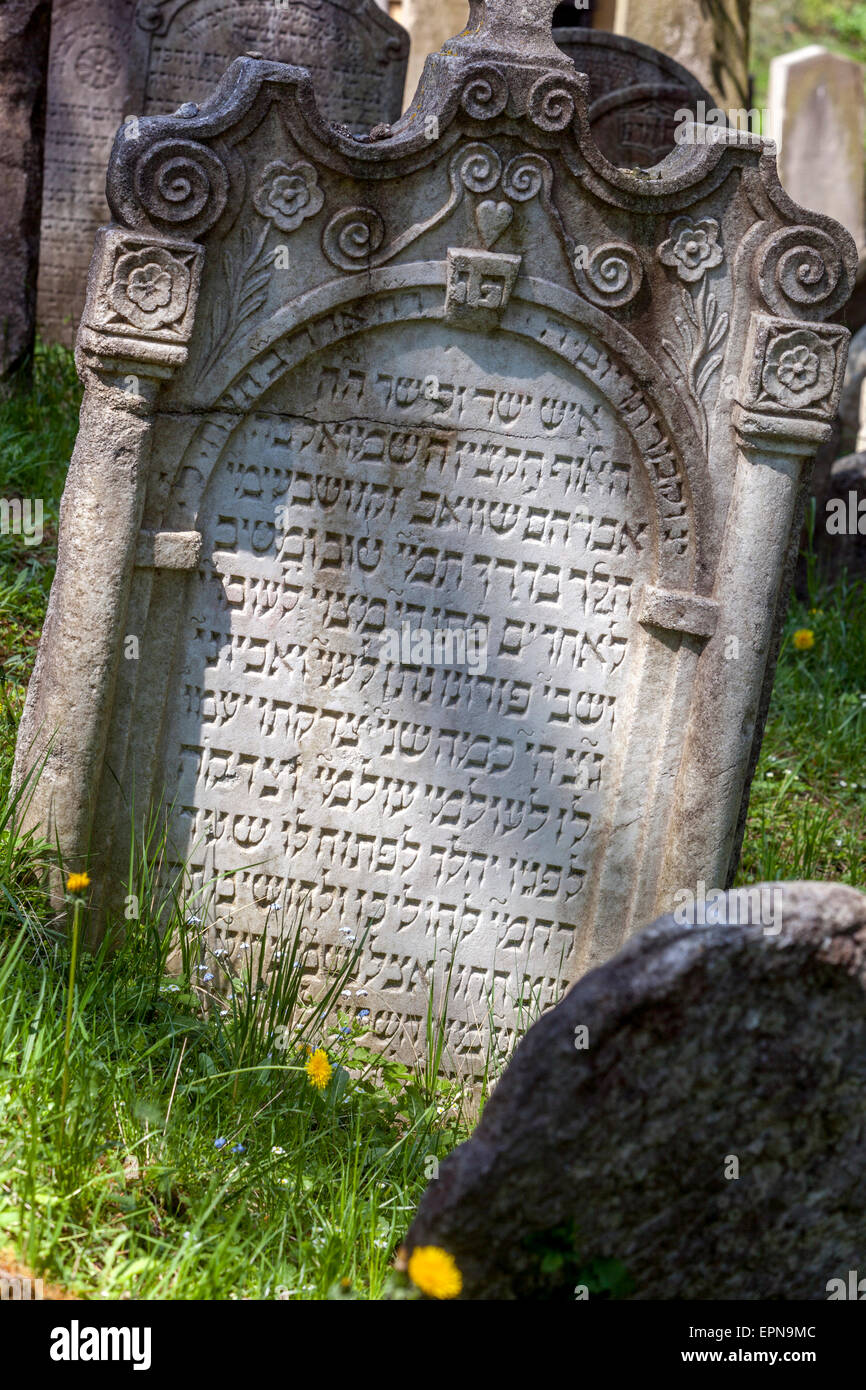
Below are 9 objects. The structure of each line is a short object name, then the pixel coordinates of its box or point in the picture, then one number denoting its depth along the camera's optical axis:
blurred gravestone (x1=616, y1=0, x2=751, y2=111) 9.61
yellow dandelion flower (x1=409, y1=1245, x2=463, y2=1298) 1.96
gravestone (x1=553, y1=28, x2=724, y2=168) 6.41
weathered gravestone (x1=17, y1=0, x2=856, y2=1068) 2.97
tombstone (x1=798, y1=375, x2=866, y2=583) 5.62
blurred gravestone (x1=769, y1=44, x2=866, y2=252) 13.23
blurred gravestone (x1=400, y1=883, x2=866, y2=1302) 1.99
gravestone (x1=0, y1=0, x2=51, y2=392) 5.18
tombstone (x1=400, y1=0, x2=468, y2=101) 10.29
